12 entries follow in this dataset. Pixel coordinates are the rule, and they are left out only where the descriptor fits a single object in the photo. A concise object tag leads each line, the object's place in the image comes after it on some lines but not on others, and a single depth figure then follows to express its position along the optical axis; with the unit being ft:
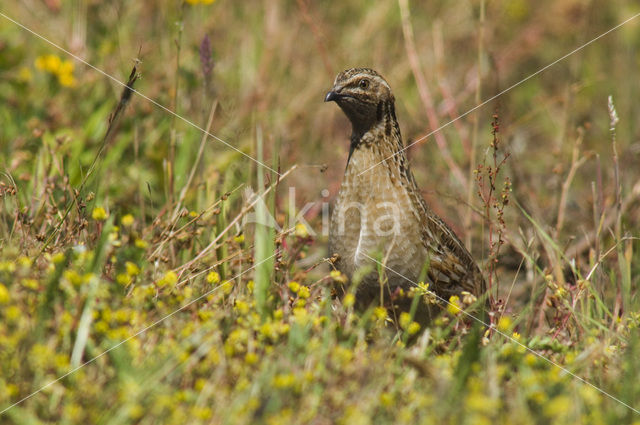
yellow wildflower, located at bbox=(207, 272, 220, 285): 22.97
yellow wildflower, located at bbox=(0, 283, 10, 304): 17.72
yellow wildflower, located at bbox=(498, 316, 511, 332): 19.57
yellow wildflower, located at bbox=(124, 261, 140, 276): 20.40
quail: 25.98
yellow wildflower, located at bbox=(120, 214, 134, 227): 22.26
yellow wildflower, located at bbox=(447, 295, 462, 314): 22.57
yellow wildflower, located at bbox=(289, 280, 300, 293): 22.59
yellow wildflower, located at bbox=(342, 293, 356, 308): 20.44
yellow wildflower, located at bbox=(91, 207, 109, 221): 21.88
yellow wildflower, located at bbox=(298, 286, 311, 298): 22.31
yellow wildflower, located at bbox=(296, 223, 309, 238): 22.93
